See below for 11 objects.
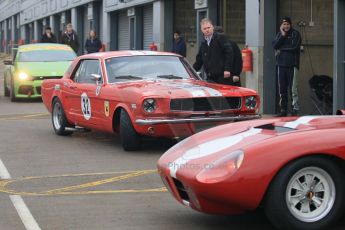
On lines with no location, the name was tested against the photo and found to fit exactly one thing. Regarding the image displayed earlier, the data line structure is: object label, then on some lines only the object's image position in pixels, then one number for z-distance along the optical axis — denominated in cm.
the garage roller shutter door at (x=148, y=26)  2434
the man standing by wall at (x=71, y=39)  2466
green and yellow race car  1850
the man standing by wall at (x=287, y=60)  1359
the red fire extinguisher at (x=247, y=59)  1543
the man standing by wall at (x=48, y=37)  2514
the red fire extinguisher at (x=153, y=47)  2208
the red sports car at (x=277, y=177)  527
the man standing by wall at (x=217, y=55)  1213
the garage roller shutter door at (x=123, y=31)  2739
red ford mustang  934
